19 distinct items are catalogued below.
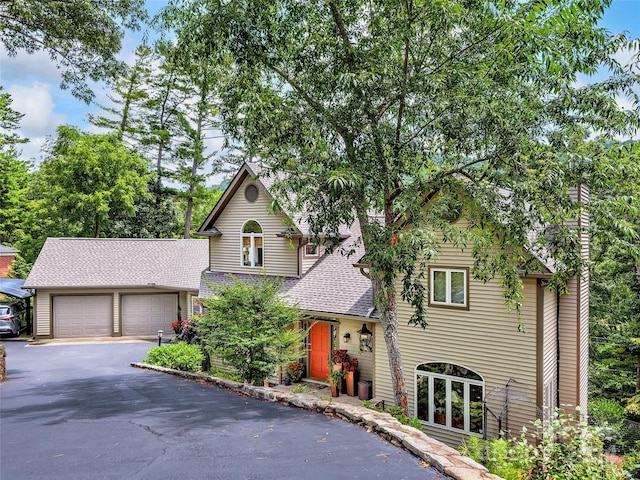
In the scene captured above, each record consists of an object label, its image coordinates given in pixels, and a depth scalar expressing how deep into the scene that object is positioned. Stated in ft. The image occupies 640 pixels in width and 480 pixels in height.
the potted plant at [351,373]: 42.88
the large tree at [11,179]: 105.29
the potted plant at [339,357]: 43.11
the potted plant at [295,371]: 47.09
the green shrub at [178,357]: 44.24
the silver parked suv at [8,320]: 68.74
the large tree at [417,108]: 24.64
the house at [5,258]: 98.78
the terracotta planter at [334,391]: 42.96
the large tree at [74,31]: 33.19
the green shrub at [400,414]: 24.91
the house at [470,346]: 33.76
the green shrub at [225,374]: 36.13
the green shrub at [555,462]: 18.30
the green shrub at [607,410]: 59.77
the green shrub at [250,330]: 33.12
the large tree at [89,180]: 85.15
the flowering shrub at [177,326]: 66.00
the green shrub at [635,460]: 32.10
